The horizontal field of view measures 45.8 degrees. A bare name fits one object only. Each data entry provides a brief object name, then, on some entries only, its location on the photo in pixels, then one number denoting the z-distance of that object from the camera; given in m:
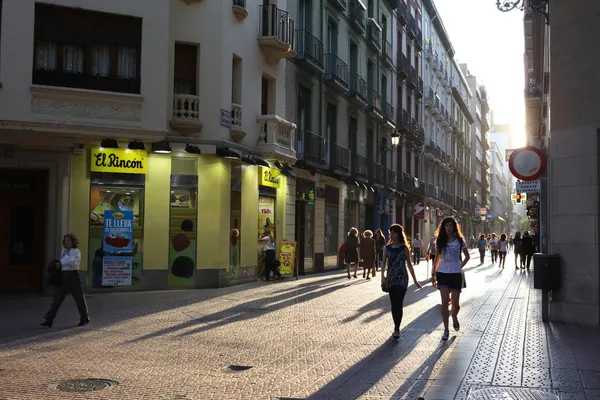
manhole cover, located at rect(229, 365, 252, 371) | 8.20
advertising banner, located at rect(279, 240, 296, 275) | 22.41
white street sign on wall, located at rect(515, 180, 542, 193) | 15.92
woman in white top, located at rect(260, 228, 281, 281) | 21.62
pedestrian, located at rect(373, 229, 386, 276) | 26.95
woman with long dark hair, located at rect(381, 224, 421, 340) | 10.58
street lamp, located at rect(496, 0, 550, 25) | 14.62
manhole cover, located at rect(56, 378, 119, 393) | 7.00
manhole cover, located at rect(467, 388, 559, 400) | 6.59
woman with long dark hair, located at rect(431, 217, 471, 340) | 10.53
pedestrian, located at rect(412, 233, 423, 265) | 33.88
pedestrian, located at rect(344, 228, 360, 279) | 24.67
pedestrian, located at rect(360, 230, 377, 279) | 23.97
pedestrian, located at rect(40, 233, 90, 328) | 11.83
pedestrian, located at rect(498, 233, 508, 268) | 34.25
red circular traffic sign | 12.97
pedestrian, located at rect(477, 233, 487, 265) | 37.53
